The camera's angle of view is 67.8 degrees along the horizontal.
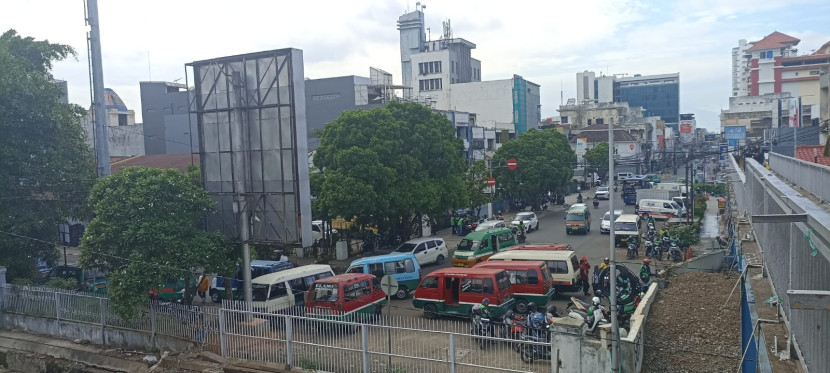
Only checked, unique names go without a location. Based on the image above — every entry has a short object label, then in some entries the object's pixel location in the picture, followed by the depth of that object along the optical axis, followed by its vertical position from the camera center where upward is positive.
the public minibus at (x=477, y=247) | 23.08 -3.60
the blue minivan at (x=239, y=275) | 18.36 -3.68
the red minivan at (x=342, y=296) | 15.36 -3.51
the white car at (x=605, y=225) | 32.00 -3.91
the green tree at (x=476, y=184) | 36.75 -1.79
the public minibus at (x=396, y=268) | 19.80 -3.61
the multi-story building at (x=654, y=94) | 143.62 +12.68
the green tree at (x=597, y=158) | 64.69 -0.85
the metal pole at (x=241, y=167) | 15.80 -0.17
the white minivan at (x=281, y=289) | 16.56 -3.54
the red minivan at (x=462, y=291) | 15.56 -3.54
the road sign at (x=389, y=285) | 13.53 -2.82
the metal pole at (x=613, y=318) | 9.91 -2.72
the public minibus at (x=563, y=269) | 18.84 -3.61
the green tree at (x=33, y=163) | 18.22 +0.11
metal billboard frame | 15.22 +0.41
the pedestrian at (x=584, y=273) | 19.05 -3.78
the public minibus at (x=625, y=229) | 28.08 -3.68
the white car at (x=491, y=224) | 30.42 -3.55
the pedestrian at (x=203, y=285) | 18.97 -3.79
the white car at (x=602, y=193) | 51.14 -3.61
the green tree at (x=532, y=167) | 43.03 -1.07
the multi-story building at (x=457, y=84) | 70.25 +8.14
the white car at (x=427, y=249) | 24.55 -3.80
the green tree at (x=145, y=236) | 14.77 -1.79
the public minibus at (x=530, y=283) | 16.94 -3.62
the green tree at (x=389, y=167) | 24.03 -0.45
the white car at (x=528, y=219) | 34.72 -3.80
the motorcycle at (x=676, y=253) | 24.20 -4.14
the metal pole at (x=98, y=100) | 19.44 +2.09
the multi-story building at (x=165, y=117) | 50.38 +3.80
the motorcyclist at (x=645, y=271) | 18.61 -3.72
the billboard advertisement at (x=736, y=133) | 60.00 +1.22
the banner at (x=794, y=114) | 44.86 +2.19
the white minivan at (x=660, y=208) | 35.50 -3.49
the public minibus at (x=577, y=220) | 32.97 -3.73
